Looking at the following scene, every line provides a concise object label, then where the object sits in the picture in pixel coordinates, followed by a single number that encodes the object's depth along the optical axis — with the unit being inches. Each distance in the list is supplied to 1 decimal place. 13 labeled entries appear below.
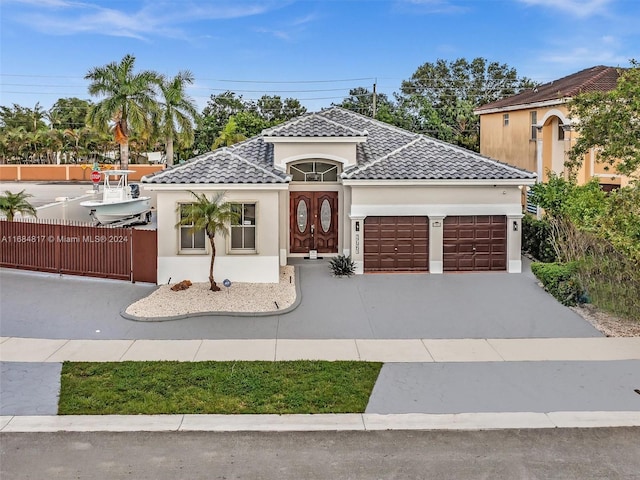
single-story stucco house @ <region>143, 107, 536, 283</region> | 740.0
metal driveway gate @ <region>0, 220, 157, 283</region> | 738.2
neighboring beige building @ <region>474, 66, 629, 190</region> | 1007.6
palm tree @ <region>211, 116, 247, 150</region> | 1768.0
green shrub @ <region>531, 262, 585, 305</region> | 649.6
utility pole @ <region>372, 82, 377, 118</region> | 1943.9
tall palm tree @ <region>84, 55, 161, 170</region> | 1374.3
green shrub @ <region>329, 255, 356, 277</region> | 776.3
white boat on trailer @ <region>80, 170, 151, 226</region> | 1176.2
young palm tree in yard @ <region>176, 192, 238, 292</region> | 660.1
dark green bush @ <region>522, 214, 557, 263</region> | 828.6
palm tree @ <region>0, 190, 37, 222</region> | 855.1
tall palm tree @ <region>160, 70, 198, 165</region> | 1622.8
